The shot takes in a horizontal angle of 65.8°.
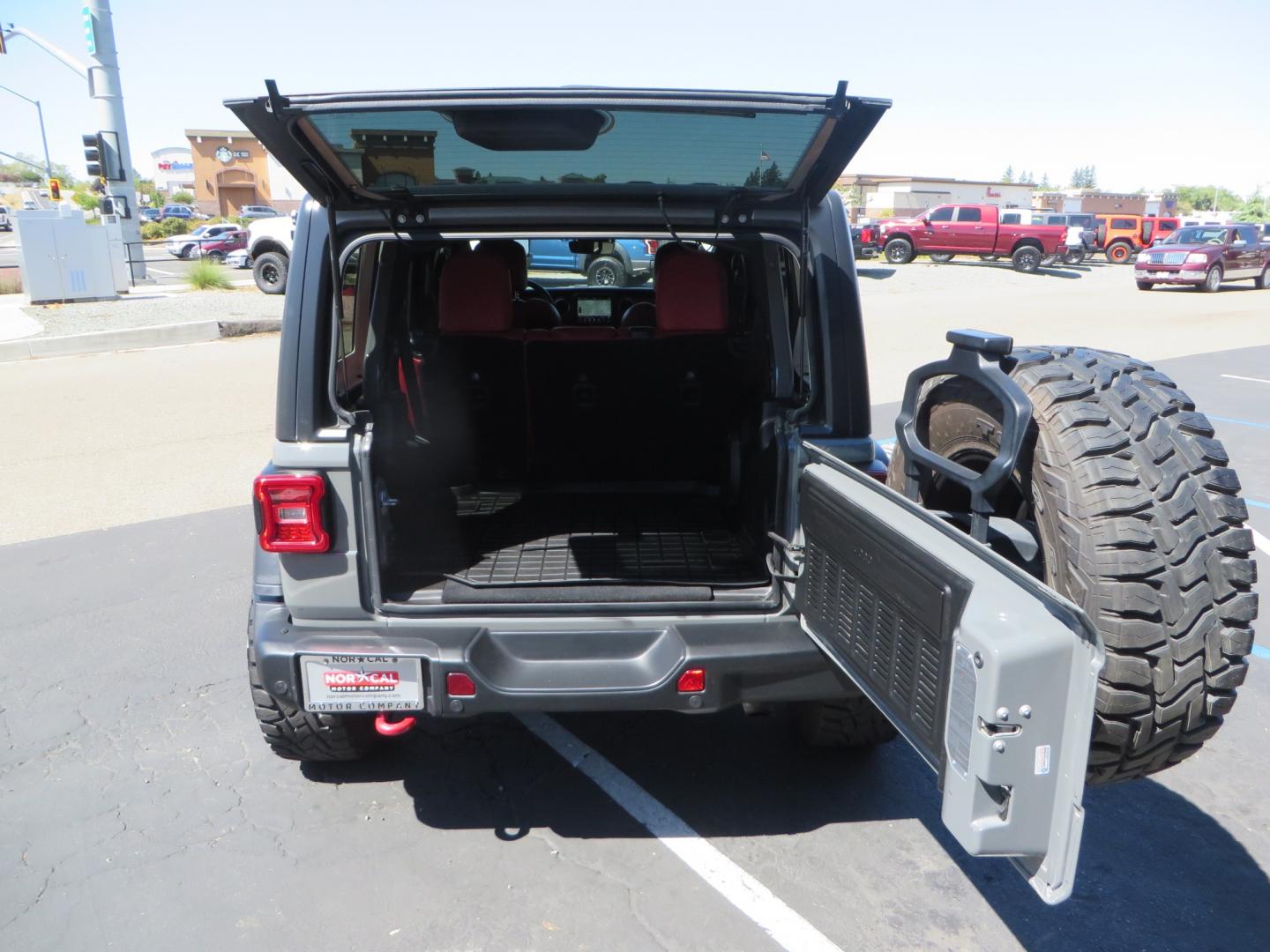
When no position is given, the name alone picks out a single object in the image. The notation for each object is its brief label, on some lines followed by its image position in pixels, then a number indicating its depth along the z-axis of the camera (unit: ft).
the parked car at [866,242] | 101.24
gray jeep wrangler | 6.97
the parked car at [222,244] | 111.04
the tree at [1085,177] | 615.57
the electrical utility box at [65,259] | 55.83
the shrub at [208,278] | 65.92
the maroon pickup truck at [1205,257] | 82.33
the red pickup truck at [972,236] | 100.30
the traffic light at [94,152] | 59.62
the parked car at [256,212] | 161.07
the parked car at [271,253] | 62.34
